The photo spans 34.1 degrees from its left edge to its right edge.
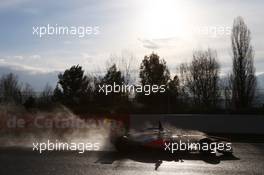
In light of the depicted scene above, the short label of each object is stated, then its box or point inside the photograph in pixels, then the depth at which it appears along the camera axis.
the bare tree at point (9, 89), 33.08
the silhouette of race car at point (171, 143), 12.72
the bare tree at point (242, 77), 33.09
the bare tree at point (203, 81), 36.03
